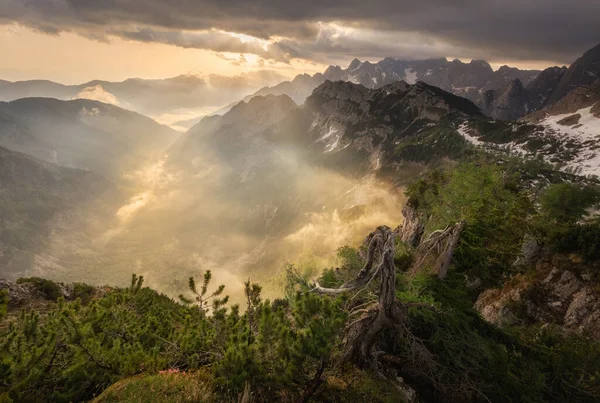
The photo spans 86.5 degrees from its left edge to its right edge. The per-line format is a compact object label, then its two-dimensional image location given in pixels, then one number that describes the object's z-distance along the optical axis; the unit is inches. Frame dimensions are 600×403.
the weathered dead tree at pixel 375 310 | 505.4
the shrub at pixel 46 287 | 1540.4
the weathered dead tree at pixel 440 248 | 794.2
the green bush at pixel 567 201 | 1957.4
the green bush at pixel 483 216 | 871.1
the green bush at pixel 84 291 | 1572.3
